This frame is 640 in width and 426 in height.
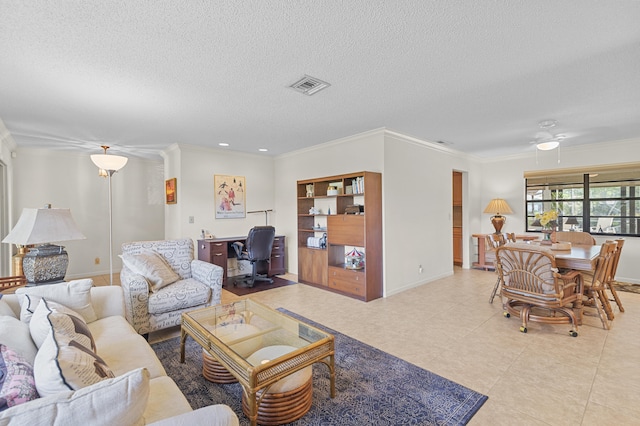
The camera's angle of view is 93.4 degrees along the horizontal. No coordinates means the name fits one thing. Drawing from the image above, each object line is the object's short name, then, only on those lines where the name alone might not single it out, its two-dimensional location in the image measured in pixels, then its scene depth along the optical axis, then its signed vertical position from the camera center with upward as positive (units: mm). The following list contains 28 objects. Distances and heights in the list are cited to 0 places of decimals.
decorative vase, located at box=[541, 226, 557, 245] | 3962 -457
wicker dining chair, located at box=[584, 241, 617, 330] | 3119 -820
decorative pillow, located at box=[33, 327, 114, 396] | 951 -530
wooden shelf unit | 4180 -379
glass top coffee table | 1631 -893
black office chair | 4875 -634
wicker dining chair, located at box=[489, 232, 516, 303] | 4352 -481
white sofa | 777 -591
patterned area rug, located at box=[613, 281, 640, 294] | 4500 -1249
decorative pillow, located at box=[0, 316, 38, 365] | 1243 -544
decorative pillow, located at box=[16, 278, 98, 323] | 2027 -566
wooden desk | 4867 -733
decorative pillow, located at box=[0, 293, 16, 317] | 1685 -556
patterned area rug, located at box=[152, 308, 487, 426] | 1829 -1261
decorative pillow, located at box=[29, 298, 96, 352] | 1364 -546
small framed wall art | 5091 +348
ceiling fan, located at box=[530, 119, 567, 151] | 3951 +1087
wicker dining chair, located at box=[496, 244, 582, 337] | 2988 -814
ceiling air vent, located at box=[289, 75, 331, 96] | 2619 +1129
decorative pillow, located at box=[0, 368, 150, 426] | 743 -514
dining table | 2979 -531
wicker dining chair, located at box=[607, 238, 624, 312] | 3505 -793
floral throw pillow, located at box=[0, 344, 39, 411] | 892 -542
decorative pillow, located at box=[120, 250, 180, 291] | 3047 -593
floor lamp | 3371 +568
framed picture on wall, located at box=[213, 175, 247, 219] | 5484 +262
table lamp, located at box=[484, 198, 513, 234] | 5992 -51
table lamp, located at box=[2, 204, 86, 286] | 2334 -202
